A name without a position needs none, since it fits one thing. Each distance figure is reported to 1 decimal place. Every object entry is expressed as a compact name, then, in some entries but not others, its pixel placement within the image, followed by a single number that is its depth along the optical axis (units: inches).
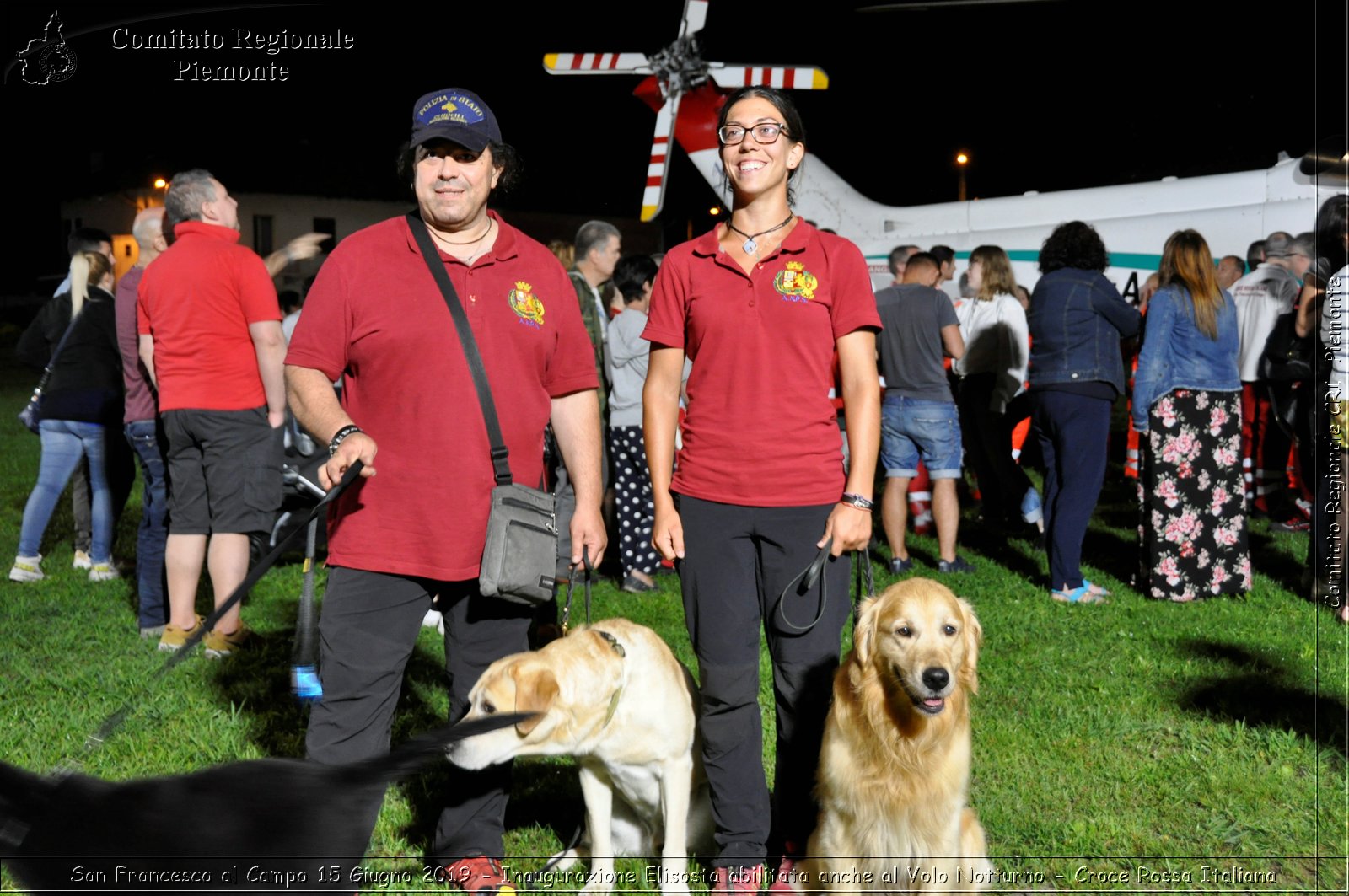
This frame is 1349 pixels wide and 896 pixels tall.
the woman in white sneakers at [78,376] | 234.5
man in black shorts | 180.1
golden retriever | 100.2
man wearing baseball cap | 99.0
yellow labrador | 99.3
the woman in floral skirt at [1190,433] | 224.2
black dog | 66.6
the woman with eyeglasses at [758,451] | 104.5
